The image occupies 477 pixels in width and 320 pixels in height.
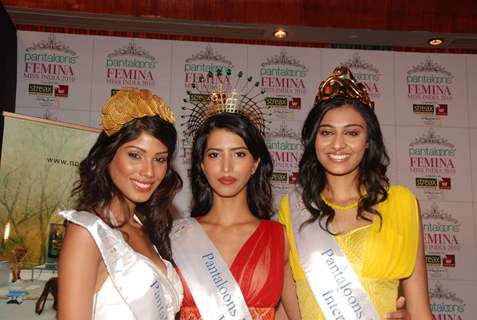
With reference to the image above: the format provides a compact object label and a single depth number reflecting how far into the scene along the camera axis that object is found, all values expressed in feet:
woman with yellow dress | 7.25
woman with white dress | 6.14
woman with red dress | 7.68
